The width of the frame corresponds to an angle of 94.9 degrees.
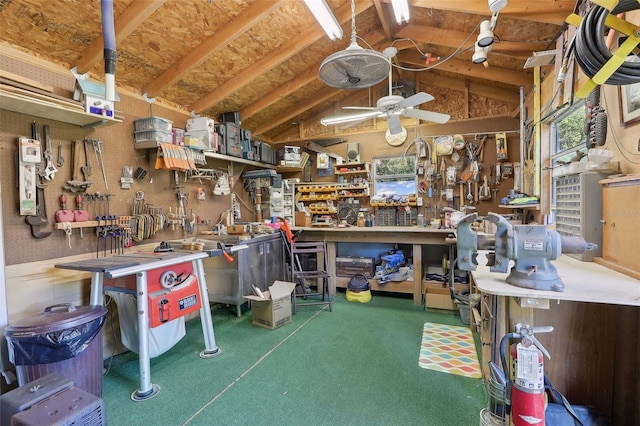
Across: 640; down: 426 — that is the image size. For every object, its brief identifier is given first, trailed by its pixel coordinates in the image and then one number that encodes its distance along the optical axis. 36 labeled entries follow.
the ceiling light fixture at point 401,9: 2.41
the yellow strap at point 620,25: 1.17
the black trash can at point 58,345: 1.74
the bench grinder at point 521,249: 1.40
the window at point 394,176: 4.87
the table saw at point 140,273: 2.03
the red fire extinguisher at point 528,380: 1.32
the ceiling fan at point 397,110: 3.11
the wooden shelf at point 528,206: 3.16
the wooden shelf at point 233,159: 3.91
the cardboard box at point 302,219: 5.00
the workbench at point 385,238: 4.08
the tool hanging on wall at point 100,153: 2.82
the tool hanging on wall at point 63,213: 2.49
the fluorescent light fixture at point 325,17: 2.34
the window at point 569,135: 2.54
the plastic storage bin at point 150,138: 3.13
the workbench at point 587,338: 1.50
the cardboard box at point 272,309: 3.31
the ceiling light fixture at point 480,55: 2.74
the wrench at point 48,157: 2.43
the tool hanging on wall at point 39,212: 2.37
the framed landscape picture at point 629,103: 1.64
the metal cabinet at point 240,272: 3.63
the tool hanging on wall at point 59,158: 2.53
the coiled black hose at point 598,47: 1.21
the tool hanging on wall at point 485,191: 4.35
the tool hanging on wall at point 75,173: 2.61
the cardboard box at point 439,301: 3.77
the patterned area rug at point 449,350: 2.46
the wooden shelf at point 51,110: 2.05
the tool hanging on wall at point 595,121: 1.97
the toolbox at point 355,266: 4.52
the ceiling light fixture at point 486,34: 2.41
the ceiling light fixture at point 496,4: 1.95
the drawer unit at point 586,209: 1.81
